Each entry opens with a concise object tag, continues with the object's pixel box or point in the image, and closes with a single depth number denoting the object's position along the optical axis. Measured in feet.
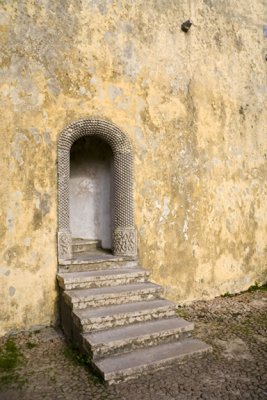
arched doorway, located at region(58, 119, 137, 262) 18.85
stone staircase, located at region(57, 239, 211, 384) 13.00
